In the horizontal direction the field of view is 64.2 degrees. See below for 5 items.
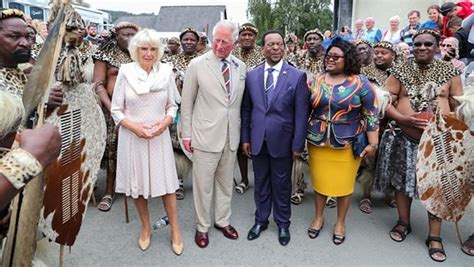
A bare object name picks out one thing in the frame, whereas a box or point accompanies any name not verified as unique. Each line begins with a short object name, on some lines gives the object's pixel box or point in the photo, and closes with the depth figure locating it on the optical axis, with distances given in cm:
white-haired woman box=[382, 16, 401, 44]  667
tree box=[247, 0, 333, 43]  2792
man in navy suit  292
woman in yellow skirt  288
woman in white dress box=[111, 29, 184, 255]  278
